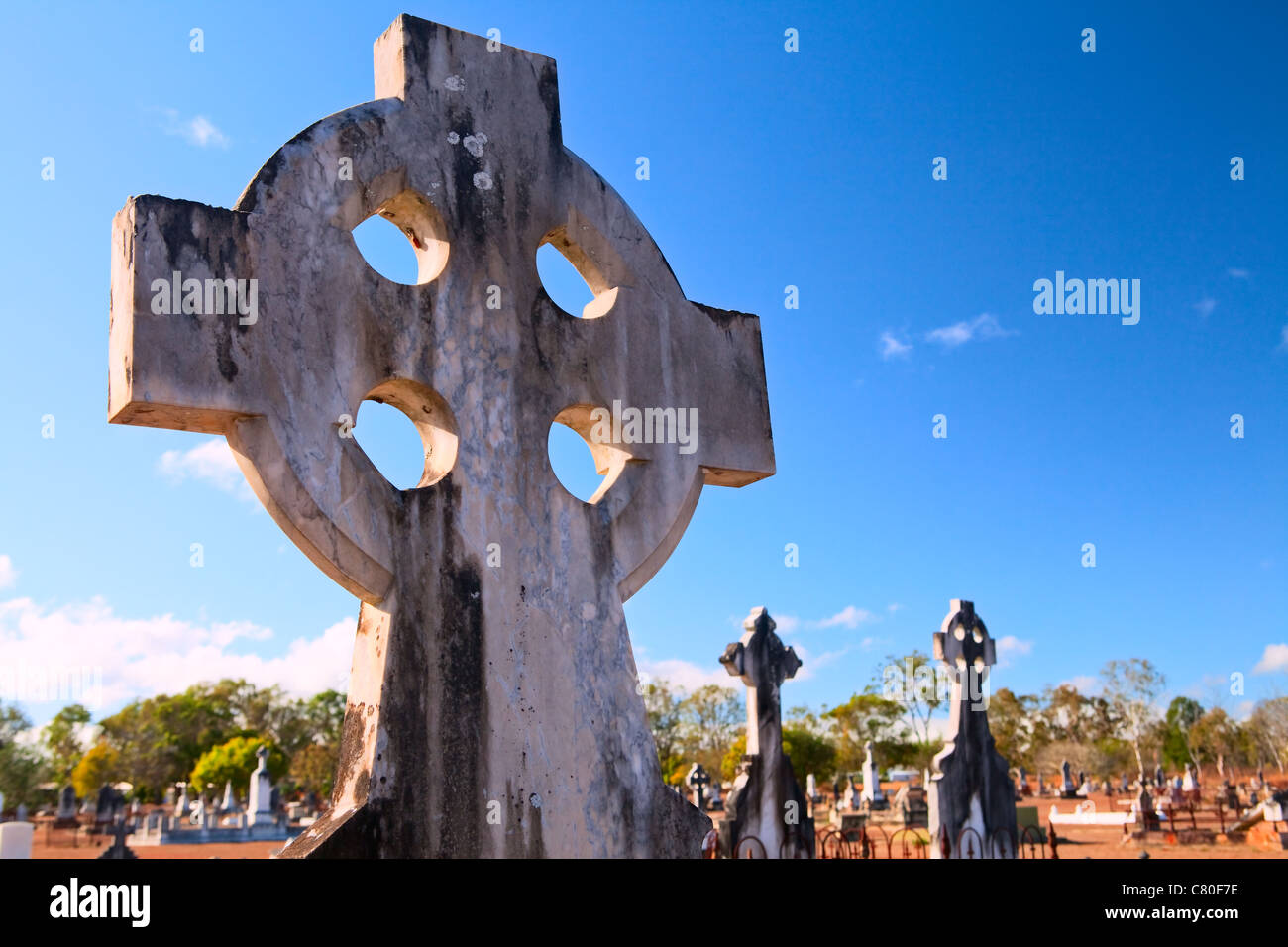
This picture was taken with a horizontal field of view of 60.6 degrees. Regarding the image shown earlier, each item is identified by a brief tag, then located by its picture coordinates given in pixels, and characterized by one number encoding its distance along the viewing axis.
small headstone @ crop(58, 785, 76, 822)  38.41
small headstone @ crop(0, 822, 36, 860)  8.47
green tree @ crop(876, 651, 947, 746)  36.31
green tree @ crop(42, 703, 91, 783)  59.06
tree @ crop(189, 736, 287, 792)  52.09
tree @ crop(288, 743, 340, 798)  50.77
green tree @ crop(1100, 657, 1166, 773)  45.78
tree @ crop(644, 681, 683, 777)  41.16
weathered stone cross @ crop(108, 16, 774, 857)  3.47
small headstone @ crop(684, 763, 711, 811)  23.38
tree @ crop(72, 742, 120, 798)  55.94
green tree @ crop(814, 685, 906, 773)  43.91
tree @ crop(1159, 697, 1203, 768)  48.94
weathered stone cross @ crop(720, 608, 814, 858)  9.31
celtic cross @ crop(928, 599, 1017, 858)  10.06
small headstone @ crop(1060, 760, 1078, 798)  35.69
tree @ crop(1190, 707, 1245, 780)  45.29
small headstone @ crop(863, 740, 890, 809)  30.36
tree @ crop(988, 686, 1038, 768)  48.34
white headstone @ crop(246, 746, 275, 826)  31.52
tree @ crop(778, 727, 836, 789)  34.53
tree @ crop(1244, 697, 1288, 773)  40.09
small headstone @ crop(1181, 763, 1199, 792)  33.25
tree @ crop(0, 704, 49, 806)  42.41
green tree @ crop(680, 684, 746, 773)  41.12
